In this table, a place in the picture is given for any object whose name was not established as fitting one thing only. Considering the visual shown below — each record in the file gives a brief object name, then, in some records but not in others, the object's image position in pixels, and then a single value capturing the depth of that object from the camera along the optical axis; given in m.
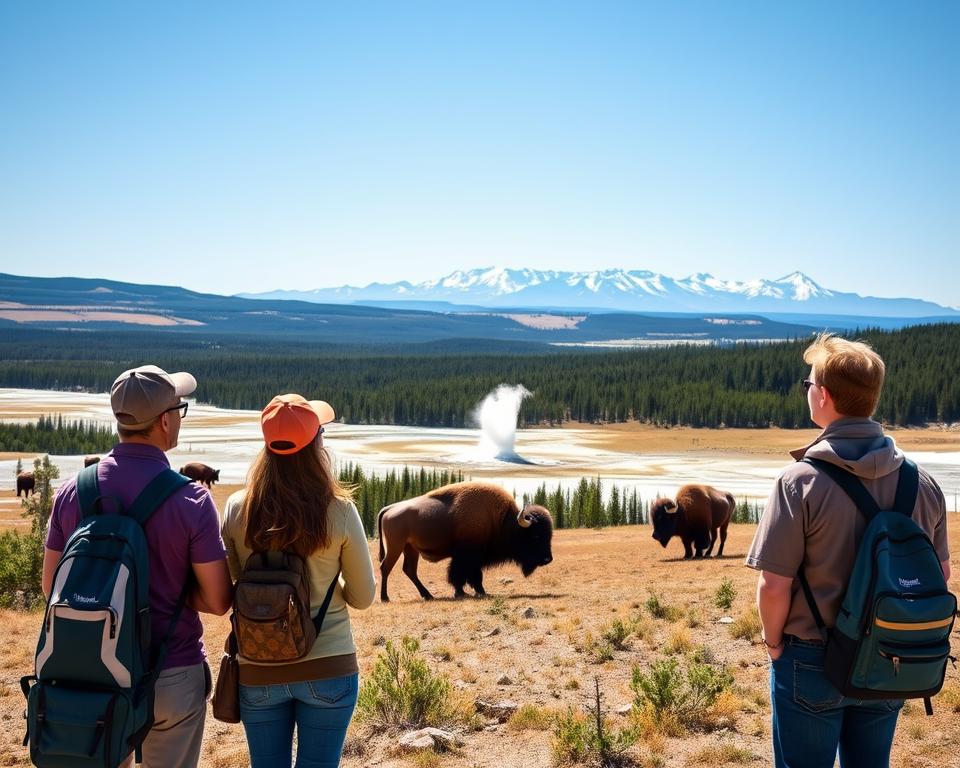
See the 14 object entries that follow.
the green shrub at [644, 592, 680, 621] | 10.50
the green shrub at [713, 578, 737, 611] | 10.82
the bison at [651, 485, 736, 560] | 20.17
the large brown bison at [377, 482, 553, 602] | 14.55
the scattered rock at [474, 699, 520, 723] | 7.29
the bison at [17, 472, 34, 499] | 43.25
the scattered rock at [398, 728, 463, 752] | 6.54
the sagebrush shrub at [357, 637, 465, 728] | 7.07
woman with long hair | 3.88
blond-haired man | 3.66
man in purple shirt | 3.83
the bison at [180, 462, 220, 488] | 36.78
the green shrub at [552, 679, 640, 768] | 6.17
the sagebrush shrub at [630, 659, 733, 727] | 6.89
